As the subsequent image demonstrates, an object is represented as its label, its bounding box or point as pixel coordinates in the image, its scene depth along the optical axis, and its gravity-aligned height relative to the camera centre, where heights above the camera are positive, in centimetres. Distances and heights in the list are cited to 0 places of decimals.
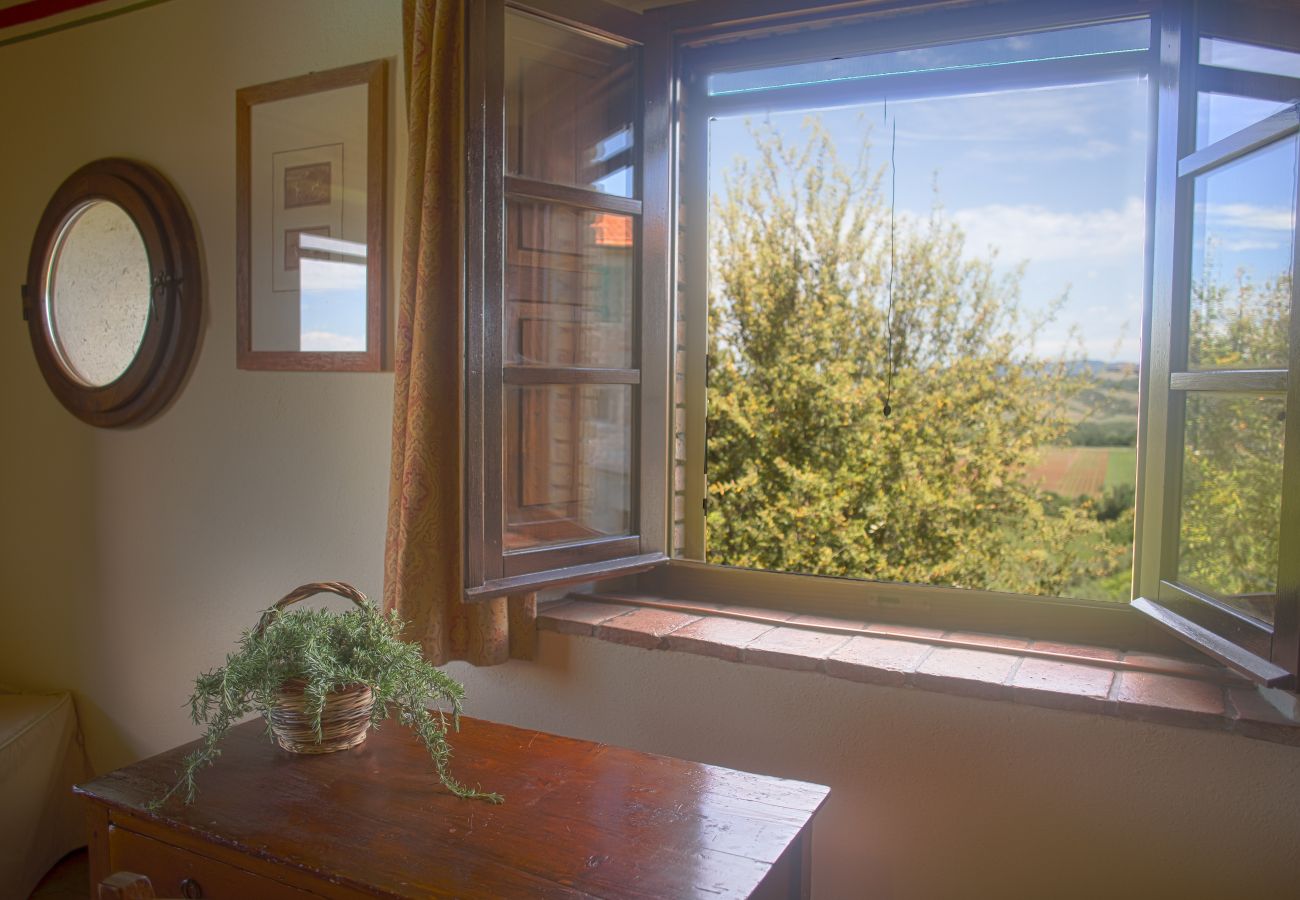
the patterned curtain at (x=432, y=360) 213 +7
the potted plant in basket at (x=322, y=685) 166 -51
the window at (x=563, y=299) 208 +21
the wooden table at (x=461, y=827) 136 -66
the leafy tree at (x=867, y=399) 345 -1
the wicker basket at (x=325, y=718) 171 -58
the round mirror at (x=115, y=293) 300 +30
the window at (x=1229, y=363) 156 +6
